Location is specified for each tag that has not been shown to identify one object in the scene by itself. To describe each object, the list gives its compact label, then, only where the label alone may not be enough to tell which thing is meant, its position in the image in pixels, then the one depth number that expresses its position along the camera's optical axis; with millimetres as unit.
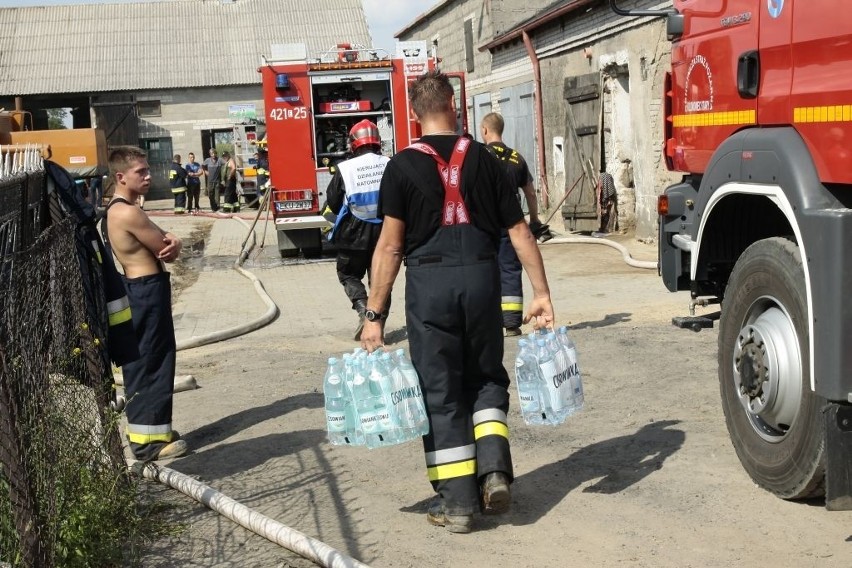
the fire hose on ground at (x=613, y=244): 13344
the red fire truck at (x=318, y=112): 16797
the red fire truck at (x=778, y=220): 3934
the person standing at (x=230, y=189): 33688
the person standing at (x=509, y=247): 9242
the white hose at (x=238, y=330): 10023
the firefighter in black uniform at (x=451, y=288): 4652
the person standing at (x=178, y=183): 33156
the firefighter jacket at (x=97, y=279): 5594
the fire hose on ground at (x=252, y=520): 4262
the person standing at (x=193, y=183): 34531
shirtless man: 6266
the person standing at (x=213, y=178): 34938
